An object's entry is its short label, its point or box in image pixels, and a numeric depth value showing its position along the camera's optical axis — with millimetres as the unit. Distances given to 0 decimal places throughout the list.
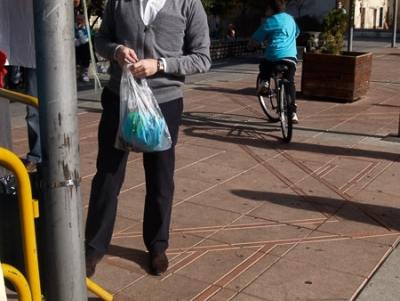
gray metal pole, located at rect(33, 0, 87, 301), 2645
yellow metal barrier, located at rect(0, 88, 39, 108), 3266
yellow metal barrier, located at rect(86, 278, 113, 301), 3588
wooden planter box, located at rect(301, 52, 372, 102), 10727
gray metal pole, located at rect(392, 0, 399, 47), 21044
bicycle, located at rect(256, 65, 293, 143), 7917
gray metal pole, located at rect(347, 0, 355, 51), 13648
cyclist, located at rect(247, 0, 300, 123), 8461
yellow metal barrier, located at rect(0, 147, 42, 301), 2764
